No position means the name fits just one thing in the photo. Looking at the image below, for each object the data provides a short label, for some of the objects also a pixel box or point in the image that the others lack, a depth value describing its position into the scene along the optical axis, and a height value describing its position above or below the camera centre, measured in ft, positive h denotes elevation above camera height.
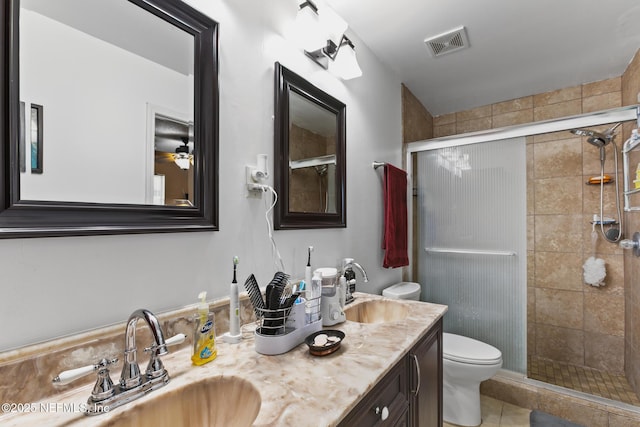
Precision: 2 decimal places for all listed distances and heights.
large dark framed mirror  2.07 +0.82
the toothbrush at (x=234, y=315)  3.11 -1.03
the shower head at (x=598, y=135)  6.30 +1.72
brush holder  2.88 -1.15
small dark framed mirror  4.16 +0.95
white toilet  5.61 -3.05
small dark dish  2.84 -1.25
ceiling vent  6.07 +3.65
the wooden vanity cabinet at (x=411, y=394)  2.58 -1.88
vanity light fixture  4.33 +2.74
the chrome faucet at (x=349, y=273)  5.04 -0.98
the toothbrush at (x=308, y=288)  3.38 -0.89
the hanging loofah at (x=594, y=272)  7.45 -1.41
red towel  6.65 -0.09
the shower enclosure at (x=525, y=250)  6.96 -0.89
